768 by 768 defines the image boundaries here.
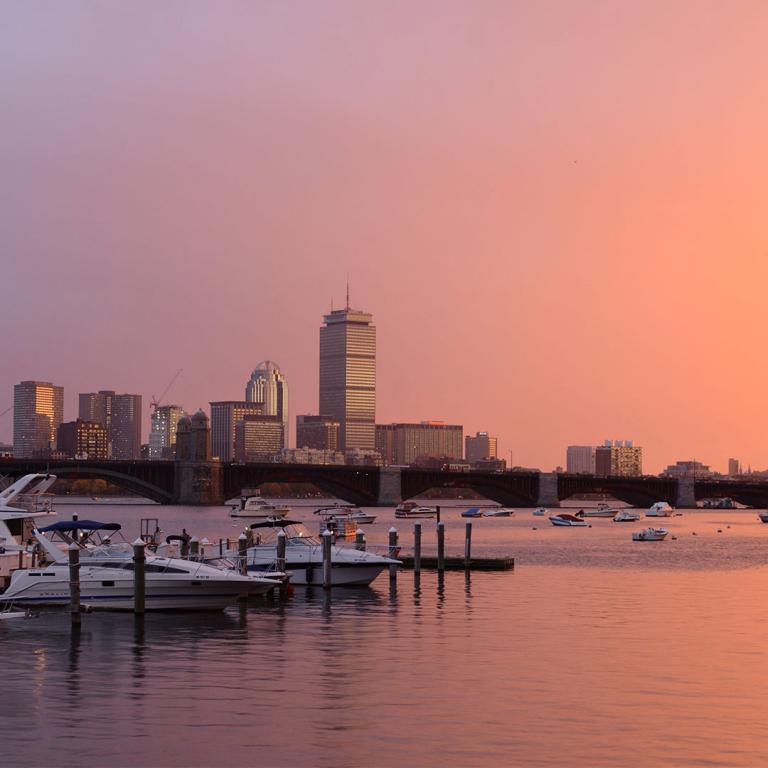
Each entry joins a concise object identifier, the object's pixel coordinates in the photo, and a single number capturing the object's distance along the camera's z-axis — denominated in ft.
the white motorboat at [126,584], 189.98
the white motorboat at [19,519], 205.36
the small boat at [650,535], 478.59
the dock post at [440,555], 269.27
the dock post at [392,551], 245.45
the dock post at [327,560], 229.04
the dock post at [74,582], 173.88
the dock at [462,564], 286.87
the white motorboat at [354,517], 579.77
